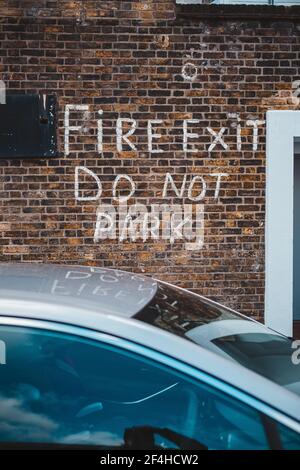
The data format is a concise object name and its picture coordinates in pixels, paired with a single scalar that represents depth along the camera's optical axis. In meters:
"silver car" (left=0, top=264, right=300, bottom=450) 2.32
